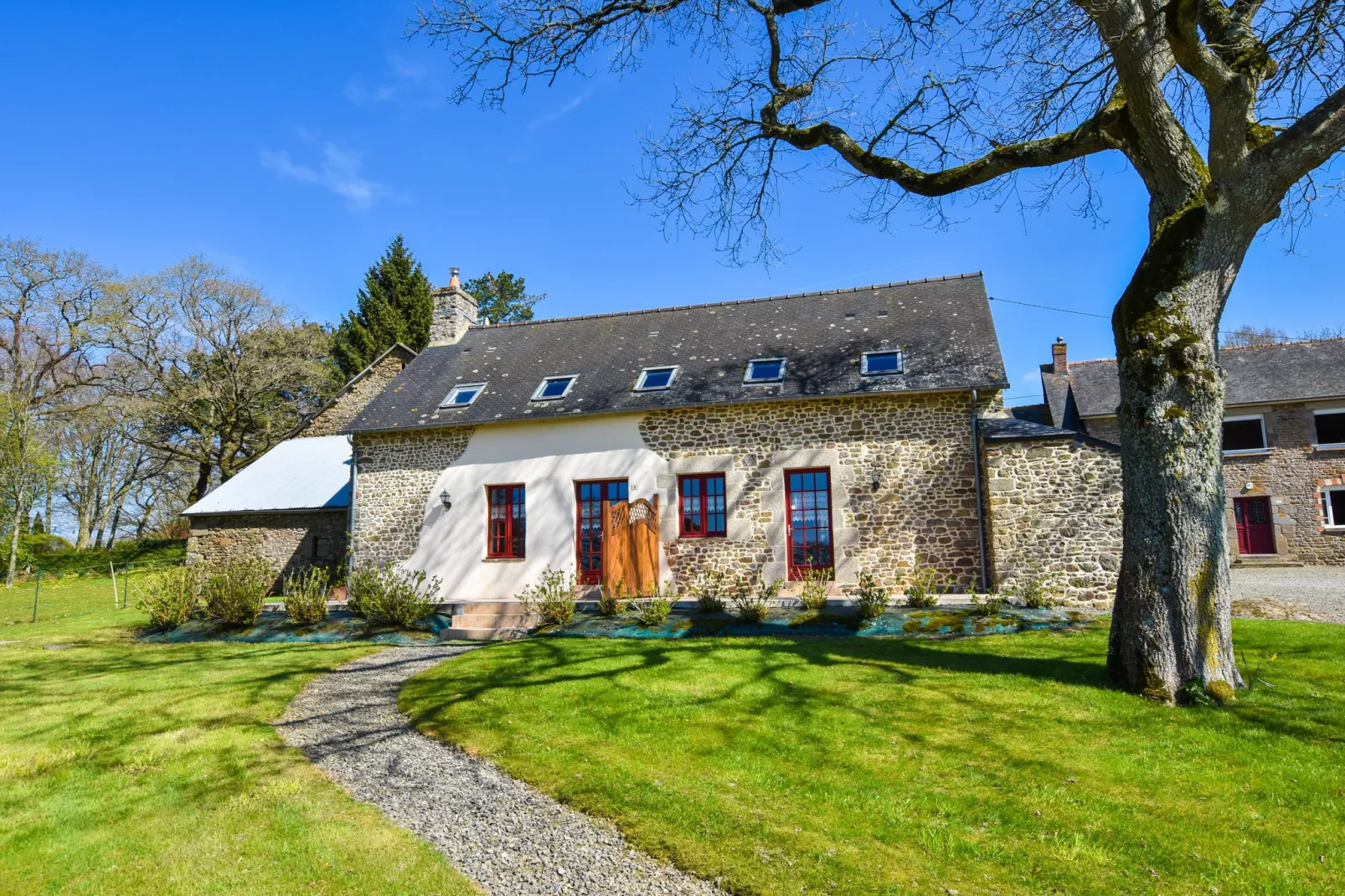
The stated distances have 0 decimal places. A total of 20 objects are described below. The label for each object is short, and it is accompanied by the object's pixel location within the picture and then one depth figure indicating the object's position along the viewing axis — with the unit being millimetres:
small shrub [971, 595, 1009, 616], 9047
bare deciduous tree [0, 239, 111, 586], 21688
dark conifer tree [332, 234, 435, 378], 29672
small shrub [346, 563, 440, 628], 10742
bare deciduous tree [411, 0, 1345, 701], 5410
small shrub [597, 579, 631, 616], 10477
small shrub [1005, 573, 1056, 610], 9750
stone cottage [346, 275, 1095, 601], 11812
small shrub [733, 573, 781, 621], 9562
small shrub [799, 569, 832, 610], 9898
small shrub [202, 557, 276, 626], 10992
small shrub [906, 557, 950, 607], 10005
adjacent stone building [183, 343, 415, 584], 16266
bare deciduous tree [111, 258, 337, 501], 24078
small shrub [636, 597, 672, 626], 9703
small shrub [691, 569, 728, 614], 10242
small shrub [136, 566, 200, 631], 11164
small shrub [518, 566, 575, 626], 10414
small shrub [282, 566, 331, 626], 10812
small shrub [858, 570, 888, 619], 9242
